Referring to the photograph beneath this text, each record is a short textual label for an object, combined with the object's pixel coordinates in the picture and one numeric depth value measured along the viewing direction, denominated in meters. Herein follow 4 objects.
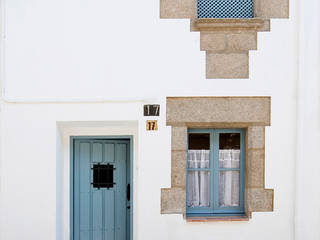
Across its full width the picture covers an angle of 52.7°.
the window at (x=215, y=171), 4.80
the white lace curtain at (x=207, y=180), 4.83
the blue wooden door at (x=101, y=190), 5.12
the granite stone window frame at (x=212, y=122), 4.57
